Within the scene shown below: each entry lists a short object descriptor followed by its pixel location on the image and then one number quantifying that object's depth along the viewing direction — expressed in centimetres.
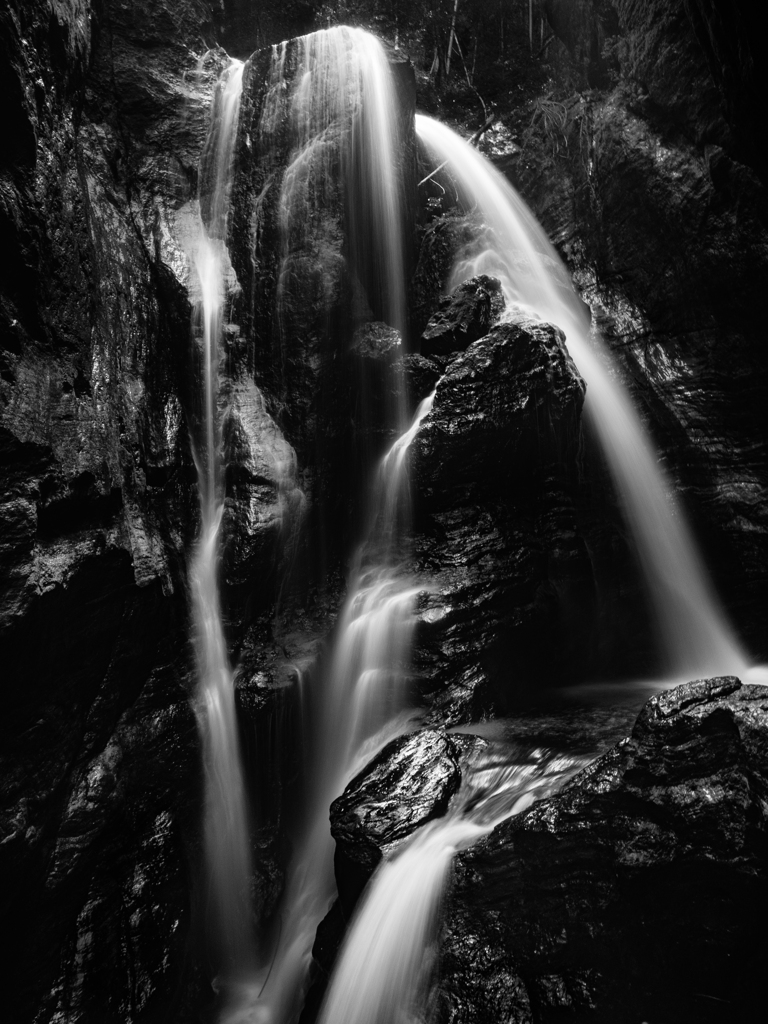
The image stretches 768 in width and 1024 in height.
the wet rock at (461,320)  865
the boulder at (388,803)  478
